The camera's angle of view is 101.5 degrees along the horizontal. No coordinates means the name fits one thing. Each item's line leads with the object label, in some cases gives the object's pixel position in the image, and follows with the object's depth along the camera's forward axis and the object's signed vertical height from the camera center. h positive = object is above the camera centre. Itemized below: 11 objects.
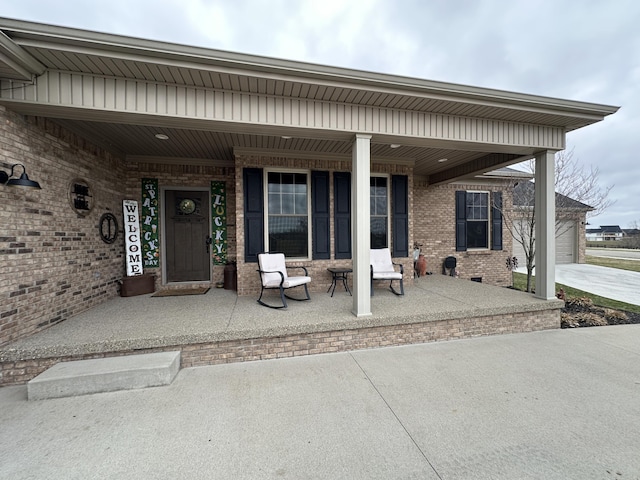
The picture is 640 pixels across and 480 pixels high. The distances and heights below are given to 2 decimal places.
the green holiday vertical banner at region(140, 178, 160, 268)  5.00 +0.28
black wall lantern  2.56 +0.56
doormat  4.66 -1.03
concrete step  2.28 -1.26
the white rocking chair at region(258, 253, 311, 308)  3.87 -0.65
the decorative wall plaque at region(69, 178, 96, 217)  3.52 +0.57
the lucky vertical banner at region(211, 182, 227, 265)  5.29 +0.29
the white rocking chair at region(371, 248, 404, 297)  4.86 -0.49
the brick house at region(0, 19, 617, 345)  2.59 +1.30
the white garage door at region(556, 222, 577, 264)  11.28 -0.55
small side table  4.58 -0.75
